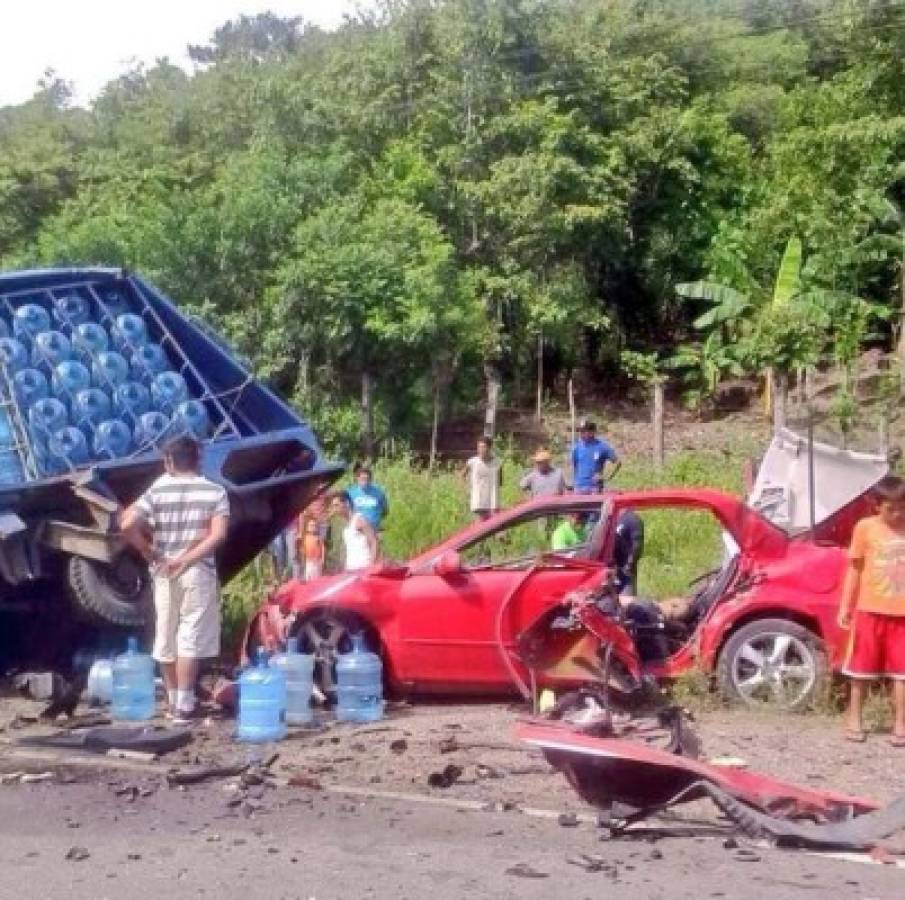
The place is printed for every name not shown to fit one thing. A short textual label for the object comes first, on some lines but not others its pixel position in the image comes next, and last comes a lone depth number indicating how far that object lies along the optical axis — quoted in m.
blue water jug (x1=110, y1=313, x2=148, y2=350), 12.09
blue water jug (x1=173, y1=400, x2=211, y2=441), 11.90
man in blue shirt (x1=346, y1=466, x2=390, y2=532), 15.14
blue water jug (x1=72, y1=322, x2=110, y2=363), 11.77
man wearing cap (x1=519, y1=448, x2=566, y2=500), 15.83
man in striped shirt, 9.78
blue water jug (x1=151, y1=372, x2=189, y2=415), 11.98
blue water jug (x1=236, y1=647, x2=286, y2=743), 9.06
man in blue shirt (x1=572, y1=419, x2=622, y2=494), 16.27
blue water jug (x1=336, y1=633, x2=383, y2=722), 9.75
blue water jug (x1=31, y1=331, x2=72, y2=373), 11.51
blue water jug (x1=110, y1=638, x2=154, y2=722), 9.96
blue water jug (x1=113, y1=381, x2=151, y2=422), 11.70
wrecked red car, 9.68
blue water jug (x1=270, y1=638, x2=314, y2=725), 9.58
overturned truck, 11.02
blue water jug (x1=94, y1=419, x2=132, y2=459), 11.38
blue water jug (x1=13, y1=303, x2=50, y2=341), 11.56
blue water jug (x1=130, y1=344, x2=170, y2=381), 12.05
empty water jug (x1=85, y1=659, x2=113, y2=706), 10.41
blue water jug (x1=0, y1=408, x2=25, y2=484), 11.00
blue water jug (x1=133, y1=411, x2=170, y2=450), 11.65
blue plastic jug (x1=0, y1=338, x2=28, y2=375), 11.30
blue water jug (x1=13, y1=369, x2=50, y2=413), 11.22
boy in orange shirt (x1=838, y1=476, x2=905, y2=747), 9.06
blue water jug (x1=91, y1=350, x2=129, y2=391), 11.75
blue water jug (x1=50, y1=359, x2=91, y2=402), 11.48
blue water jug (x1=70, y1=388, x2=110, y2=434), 11.45
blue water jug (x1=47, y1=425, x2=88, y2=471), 11.17
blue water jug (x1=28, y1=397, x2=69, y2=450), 11.16
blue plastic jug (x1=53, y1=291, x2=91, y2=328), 11.88
